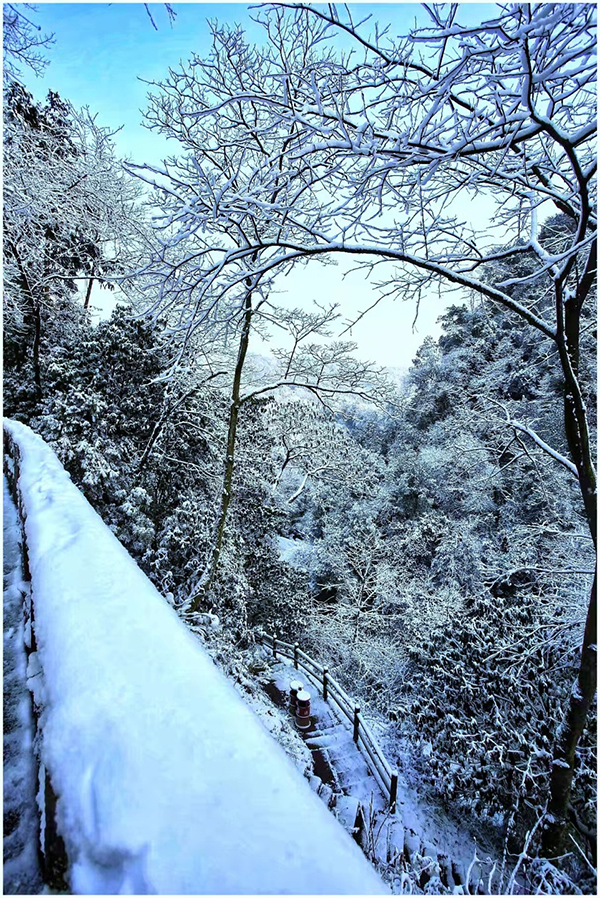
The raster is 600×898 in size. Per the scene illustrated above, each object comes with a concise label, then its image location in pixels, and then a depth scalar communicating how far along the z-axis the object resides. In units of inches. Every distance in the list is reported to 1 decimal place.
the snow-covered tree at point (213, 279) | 96.3
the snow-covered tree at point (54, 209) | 258.7
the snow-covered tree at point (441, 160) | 69.3
